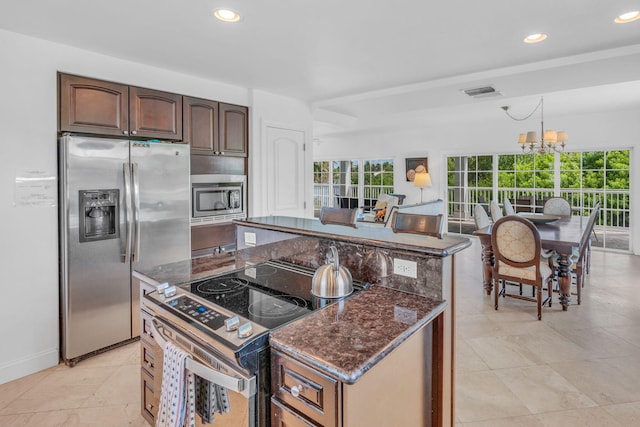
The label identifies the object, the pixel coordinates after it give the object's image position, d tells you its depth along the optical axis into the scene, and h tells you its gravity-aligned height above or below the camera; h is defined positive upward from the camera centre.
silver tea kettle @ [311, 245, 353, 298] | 1.59 -0.35
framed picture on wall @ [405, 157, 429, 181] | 8.34 +0.88
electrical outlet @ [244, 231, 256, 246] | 2.40 -0.24
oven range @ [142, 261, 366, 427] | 1.21 -0.46
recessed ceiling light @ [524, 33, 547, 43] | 2.60 +1.24
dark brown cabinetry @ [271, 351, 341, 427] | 1.08 -0.62
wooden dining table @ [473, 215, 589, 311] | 3.55 -0.43
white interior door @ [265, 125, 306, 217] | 4.27 +0.40
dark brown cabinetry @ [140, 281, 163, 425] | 1.78 -0.86
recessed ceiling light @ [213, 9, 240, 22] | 2.24 +1.22
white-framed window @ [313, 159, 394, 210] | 9.16 +0.60
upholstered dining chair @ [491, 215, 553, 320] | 3.43 -0.52
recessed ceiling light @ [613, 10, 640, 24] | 2.27 +1.22
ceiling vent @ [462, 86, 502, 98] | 3.75 +1.22
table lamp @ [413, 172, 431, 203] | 8.08 +0.53
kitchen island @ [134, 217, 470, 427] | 1.11 -0.46
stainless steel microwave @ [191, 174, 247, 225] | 3.52 +0.06
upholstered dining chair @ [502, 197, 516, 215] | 5.62 -0.10
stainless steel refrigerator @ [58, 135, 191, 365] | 2.70 -0.19
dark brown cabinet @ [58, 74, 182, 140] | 2.74 +0.80
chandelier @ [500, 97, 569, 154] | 4.81 +0.90
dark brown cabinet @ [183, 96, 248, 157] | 3.50 +0.79
